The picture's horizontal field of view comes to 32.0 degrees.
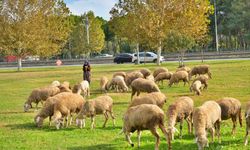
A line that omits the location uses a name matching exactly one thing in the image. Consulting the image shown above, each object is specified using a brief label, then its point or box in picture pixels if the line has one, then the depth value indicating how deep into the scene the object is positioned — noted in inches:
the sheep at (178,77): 1206.3
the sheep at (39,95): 872.9
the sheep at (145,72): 1219.0
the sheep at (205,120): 459.8
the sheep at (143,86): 900.0
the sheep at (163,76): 1252.4
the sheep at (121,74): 1208.7
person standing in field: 1222.1
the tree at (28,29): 2329.0
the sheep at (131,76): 1159.4
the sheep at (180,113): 515.2
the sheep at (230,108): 566.9
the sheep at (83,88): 1018.8
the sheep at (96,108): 649.6
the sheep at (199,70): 1344.7
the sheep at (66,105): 661.3
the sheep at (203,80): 1115.3
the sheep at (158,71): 1309.2
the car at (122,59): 2765.7
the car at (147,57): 2620.6
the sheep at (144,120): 485.1
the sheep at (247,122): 501.7
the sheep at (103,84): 1170.6
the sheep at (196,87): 1020.7
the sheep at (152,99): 633.0
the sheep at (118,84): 1132.2
